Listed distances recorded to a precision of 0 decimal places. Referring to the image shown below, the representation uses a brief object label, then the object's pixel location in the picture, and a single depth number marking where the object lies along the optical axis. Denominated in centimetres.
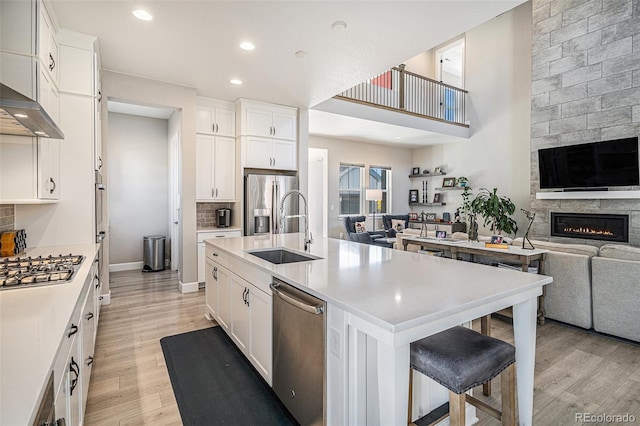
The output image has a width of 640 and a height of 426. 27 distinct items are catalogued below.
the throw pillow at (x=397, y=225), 788
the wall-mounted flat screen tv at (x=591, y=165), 465
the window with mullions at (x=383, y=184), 897
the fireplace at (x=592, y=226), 484
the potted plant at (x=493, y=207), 410
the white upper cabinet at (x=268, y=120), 486
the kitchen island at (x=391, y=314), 115
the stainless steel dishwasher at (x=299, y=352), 152
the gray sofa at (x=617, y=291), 282
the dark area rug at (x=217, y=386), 190
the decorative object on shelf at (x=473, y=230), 397
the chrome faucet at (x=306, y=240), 265
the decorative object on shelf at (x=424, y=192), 919
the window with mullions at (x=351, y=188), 841
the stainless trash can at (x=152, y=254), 565
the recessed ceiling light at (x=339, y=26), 279
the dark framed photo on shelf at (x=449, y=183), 824
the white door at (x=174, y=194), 526
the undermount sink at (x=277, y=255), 265
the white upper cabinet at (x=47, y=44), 220
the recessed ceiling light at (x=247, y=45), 316
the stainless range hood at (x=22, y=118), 140
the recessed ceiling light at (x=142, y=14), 263
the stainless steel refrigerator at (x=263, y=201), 486
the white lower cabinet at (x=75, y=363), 107
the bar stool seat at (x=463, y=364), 129
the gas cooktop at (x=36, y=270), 151
